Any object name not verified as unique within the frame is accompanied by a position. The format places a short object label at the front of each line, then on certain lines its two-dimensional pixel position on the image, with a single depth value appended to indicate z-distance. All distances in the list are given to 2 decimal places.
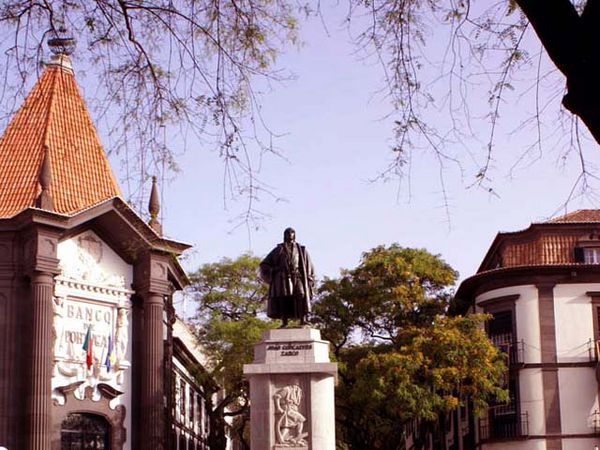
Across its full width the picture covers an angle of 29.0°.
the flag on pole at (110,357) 36.88
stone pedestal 22.19
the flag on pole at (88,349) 36.31
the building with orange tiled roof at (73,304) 34.84
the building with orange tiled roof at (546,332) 45.66
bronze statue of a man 23.23
